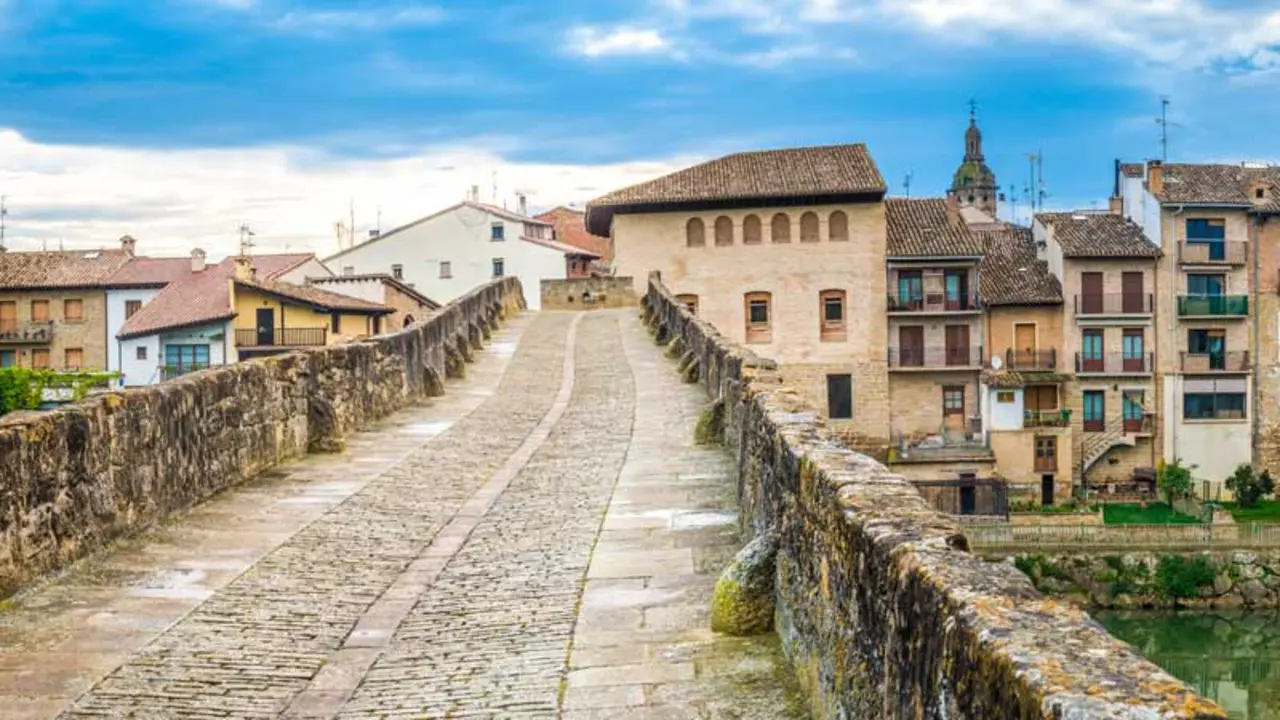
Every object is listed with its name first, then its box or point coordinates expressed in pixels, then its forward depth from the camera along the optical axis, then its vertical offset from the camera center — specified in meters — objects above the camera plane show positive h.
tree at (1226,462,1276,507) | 60.47 -5.75
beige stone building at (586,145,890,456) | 58.75 +3.88
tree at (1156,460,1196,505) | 60.06 -5.48
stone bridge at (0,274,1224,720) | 4.59 -1.35
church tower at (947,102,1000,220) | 123.81 +14.23
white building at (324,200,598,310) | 79.69 +5.35
